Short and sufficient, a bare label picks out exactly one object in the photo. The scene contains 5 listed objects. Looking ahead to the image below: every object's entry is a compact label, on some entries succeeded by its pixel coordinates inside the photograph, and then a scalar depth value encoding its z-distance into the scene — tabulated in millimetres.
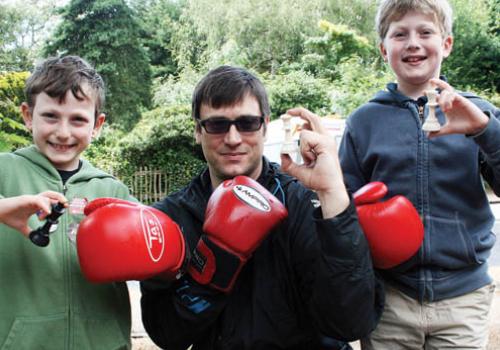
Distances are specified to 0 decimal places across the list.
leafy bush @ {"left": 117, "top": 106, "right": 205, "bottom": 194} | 14266
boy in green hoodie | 1909
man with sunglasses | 1743
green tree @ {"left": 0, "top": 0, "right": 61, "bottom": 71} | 32375
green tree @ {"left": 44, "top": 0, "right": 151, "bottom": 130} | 22578
